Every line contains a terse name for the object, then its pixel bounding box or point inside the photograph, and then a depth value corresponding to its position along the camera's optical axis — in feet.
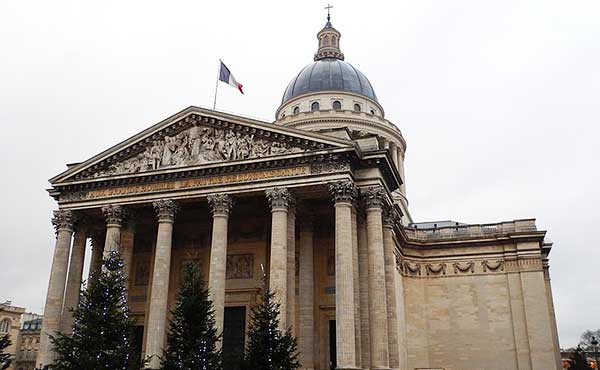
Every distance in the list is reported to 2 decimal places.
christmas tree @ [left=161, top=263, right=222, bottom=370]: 72.18
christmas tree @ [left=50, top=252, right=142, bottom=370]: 72.79
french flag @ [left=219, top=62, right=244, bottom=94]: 114.21
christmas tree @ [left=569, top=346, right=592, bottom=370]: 142.58
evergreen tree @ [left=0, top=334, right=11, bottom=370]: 88.74
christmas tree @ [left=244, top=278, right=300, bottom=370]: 74.69
